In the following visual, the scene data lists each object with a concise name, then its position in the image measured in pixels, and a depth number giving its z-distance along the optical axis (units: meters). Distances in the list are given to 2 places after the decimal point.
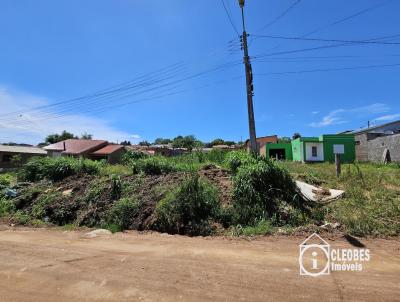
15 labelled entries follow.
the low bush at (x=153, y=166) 11.56
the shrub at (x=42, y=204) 9.40
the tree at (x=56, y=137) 64.31
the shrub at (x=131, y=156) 16.28
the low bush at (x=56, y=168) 13.36
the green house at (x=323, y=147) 30.34
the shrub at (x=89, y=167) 13.53
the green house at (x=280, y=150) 36.50
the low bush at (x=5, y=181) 13.35
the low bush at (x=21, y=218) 9.01
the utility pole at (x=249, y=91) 10.36
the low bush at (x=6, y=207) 10.07
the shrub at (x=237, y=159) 9.62
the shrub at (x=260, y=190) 7.49
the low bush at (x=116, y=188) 9.51
